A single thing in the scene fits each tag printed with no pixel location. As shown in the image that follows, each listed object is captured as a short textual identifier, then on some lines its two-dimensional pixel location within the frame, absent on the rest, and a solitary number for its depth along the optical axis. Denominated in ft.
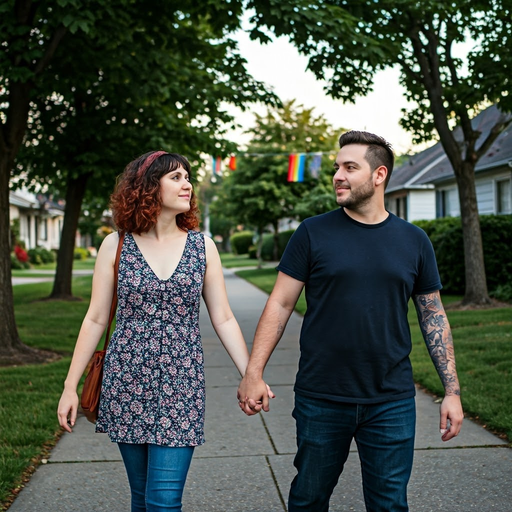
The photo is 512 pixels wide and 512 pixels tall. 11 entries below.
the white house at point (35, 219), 141.40
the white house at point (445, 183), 70.79
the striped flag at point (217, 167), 71.25
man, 9.50
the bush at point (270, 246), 136.15
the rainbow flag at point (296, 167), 89.71
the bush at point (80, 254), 175.83
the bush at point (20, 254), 126.31
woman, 9.84
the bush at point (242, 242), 204.54
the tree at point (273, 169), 106.83
